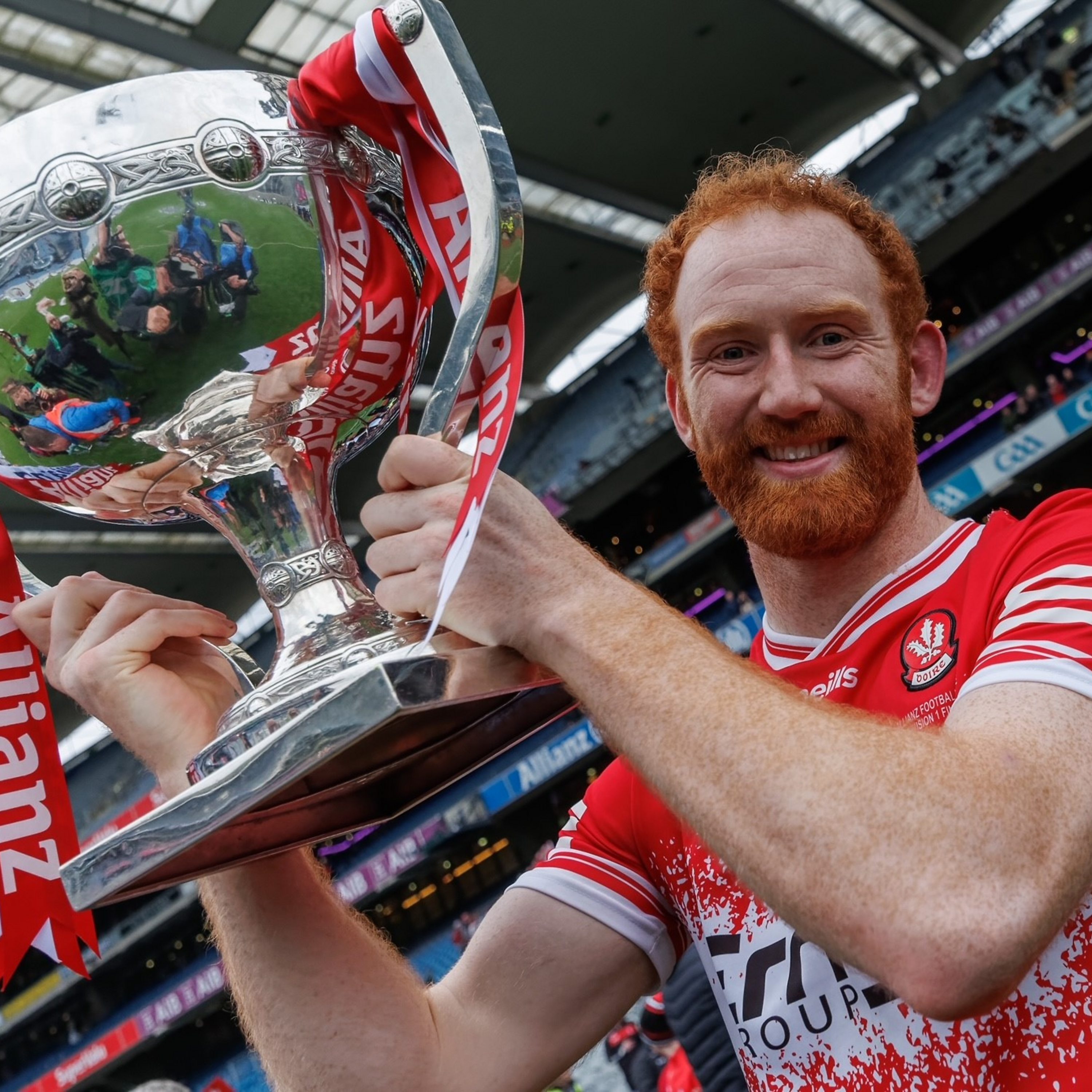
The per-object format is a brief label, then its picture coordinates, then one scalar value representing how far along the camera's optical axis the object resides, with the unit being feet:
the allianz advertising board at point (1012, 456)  36.11
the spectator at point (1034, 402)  38.19
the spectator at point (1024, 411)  38.40
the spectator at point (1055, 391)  37.14
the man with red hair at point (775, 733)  1.96
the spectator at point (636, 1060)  12.34
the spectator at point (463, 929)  42.47
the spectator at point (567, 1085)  13.53
